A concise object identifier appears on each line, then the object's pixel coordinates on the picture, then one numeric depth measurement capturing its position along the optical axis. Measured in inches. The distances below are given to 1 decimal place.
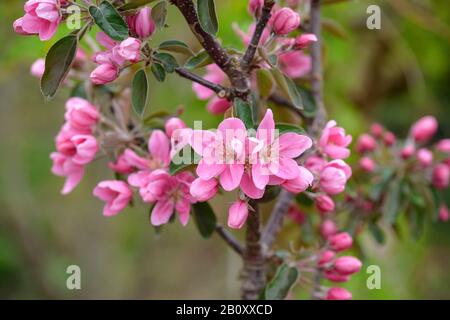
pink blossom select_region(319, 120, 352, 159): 24.7
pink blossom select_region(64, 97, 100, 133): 26.1
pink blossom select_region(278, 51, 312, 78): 28.8
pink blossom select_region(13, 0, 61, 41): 22.3
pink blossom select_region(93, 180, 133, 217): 25.4
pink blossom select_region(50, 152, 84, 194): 26.5
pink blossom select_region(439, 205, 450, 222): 32.2
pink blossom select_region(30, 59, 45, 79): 28.1
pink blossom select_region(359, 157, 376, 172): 30.9
